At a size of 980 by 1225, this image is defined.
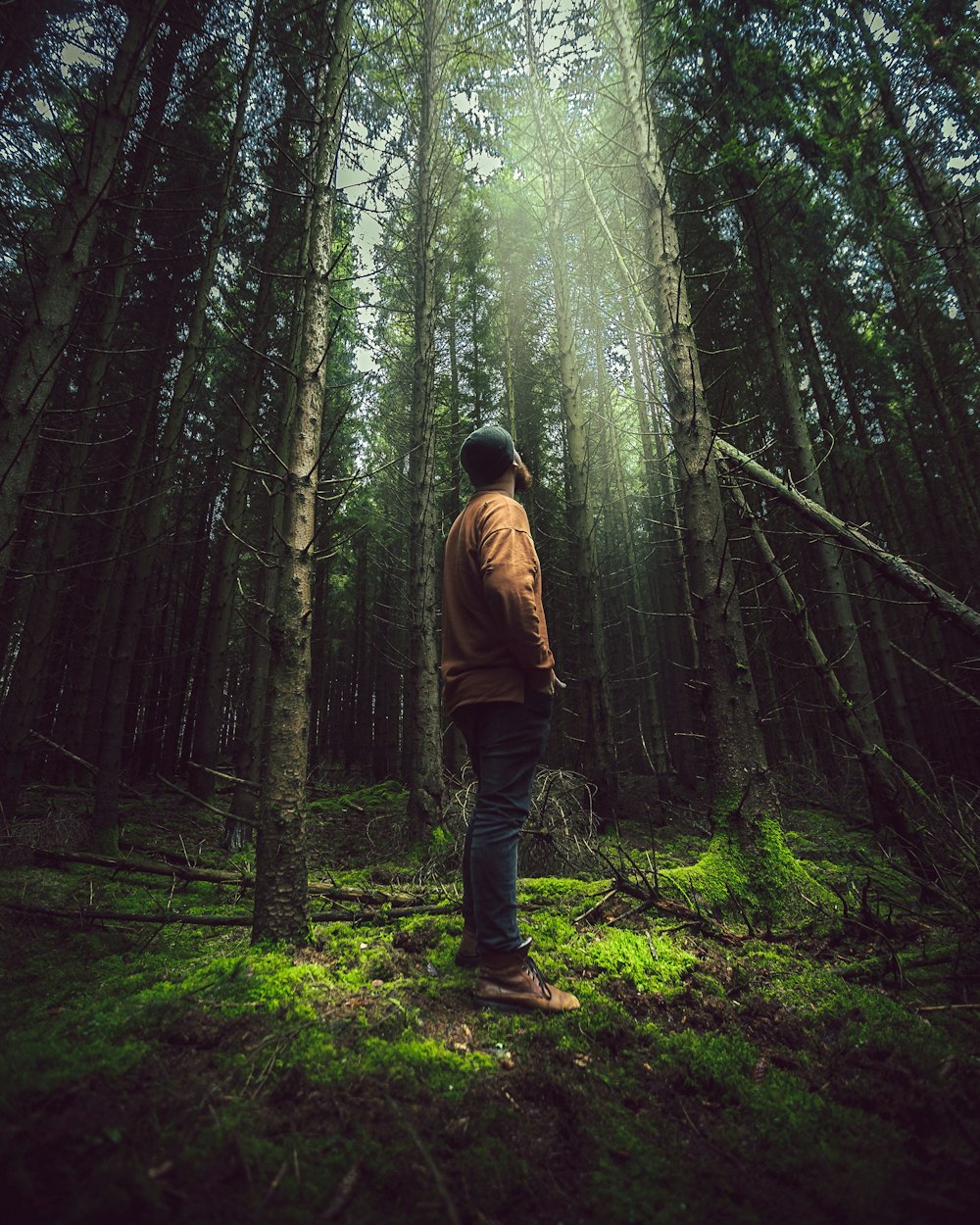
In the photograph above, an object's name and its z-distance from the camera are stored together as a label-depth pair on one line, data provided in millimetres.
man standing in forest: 2238
